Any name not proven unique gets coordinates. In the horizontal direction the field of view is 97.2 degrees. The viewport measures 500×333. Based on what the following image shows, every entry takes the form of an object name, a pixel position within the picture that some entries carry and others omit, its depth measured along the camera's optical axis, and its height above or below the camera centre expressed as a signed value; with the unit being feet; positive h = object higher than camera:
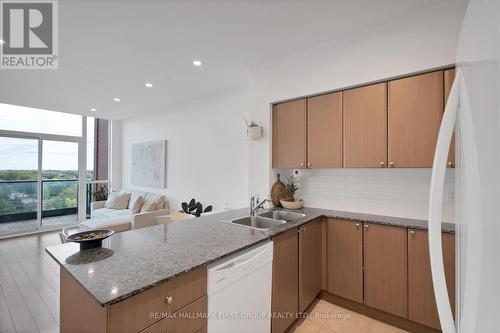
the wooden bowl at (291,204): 8.79 -1.49
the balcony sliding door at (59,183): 16.58 -1.28
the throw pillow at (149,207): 14.82 -2.73
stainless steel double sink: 7.13 -1.78
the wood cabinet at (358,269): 5.82 -3.02
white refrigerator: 1.41 -0.09
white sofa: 12.15 -3.11
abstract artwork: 16.43 +0.30
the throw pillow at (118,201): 16.96 -2.64
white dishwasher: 4.05 -2.57
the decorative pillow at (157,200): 15.11 -2.30
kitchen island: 2.92 -1.65
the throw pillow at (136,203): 15.47 -2.63
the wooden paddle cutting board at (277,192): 9.20 -1.07
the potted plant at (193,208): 12.66 -2.38
